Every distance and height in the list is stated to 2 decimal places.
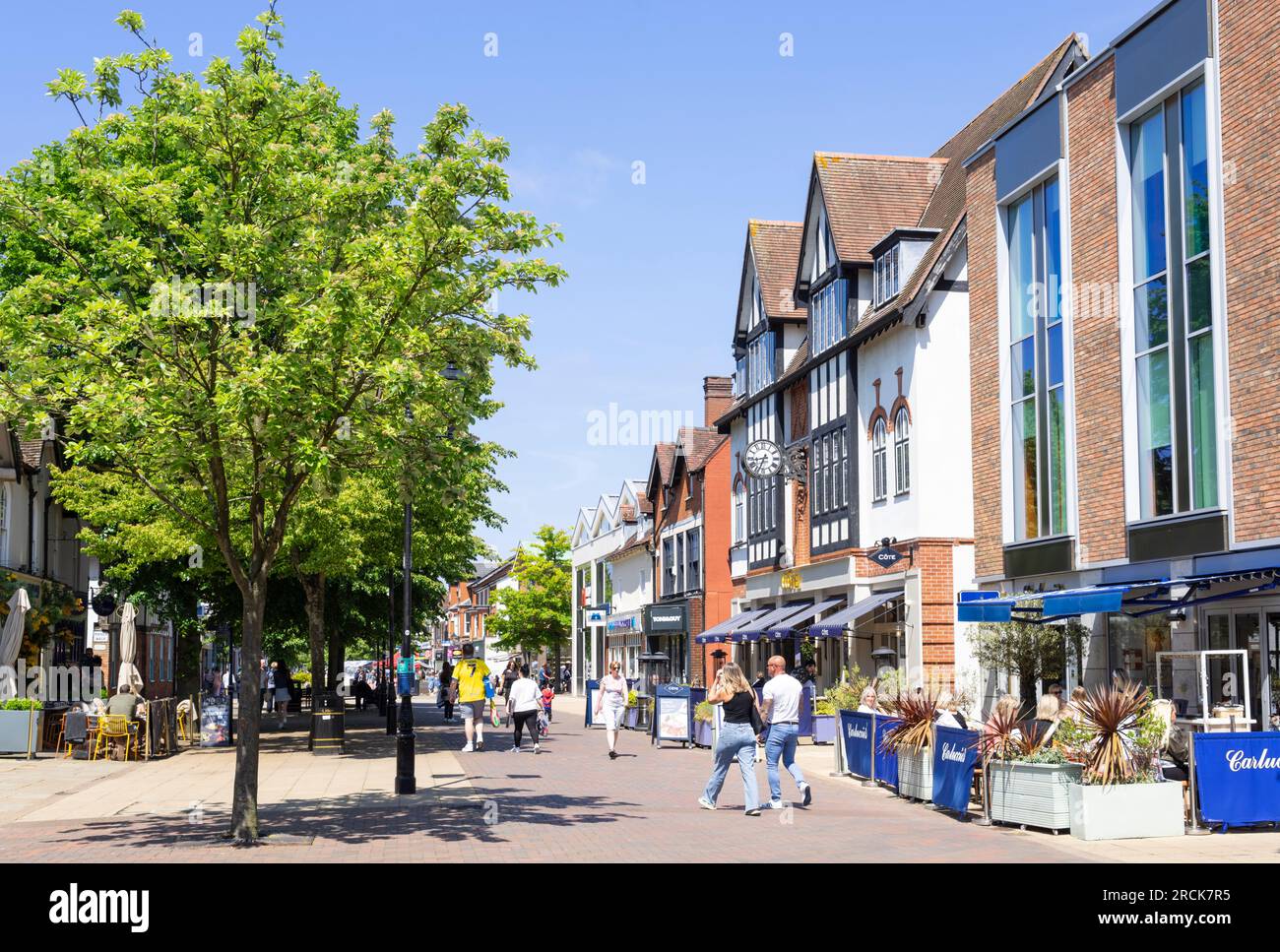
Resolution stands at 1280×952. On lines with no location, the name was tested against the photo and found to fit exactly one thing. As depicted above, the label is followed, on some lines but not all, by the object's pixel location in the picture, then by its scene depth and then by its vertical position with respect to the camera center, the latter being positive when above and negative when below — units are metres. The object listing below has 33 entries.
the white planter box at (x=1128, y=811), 13.38 -2.13
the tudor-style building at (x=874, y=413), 29.30 +4.08
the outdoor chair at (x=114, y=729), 24.47 -2.22
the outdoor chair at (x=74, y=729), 25.88 -2.34
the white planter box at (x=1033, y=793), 13.76 -2.05
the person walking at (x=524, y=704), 26.16 -2.03
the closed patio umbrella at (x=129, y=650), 25.91 -0.98
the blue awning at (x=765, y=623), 35.97 -0.83
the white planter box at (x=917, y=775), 16.77 -2.24
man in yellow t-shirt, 25.06 -1.65
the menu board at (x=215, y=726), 28.17 -2.53
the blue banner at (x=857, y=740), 19.95 -2.17
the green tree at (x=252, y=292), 12.57 +2.84
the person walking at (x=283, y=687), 39.78 -2.59
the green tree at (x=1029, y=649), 22.84 -1.01
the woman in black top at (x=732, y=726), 16.03 -1.53
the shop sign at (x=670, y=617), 50.97 -0.90
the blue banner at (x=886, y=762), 18.38 -2.27
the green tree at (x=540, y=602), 83.25 -0.43
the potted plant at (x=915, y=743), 16.86 -1.88
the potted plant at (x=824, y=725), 28.59 -2.72
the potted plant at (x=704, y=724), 26.86 -2.53
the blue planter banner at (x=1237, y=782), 13.55 -1.89
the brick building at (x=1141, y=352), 17.77 +3.42
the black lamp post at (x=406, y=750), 17.75 -1.94
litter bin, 25.75 -2.46
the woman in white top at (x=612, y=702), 25.23 -1.97
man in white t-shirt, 16.30 -1.43
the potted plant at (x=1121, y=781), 13.39 -1.87
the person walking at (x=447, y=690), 40.19 -2.82
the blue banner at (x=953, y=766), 15.34 -1.97
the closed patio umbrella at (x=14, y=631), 27.00 -0.56
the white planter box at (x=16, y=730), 25.08 -2.29
